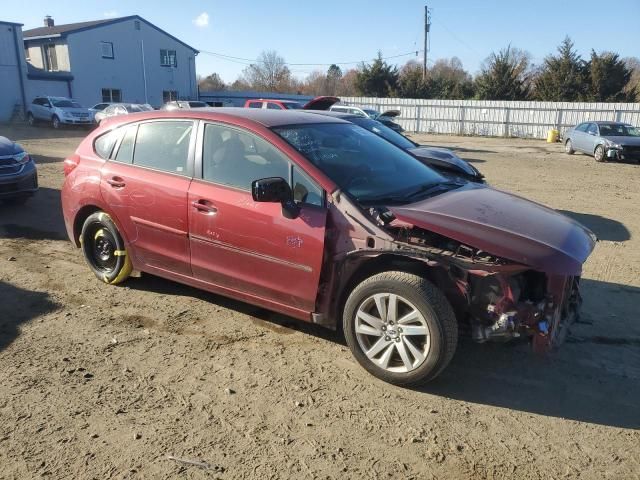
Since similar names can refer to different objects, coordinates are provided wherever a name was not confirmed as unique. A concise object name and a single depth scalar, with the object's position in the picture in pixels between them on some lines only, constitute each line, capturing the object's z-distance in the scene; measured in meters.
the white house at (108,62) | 37.09
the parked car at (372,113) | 17.07
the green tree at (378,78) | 45.88
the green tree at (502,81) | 39.72
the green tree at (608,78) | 36.91
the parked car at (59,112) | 26.91
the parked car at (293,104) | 14.14
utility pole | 47.47
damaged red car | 3.30
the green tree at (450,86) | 43.59
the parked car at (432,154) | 8.03
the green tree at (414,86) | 45.81
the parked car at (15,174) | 7.88
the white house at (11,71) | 32.38
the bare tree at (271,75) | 72.88
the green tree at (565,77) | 37.97
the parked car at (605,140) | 17.03
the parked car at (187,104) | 18.25
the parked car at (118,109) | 25.25
